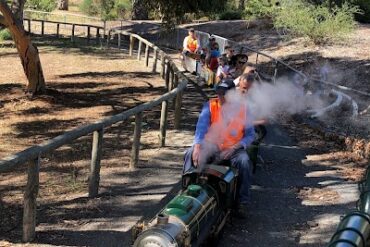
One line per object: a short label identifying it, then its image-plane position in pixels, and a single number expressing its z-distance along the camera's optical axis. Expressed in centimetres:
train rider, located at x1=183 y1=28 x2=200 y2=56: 1809
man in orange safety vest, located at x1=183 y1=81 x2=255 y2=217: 596
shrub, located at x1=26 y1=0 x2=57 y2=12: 4012
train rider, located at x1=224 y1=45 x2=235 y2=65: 1253
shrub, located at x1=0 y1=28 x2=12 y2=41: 2855
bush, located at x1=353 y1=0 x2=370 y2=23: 2703
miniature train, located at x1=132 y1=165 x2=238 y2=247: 427
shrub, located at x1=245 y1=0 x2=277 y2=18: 2525
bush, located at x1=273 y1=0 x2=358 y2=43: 2039
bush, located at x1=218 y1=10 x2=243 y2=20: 3478
